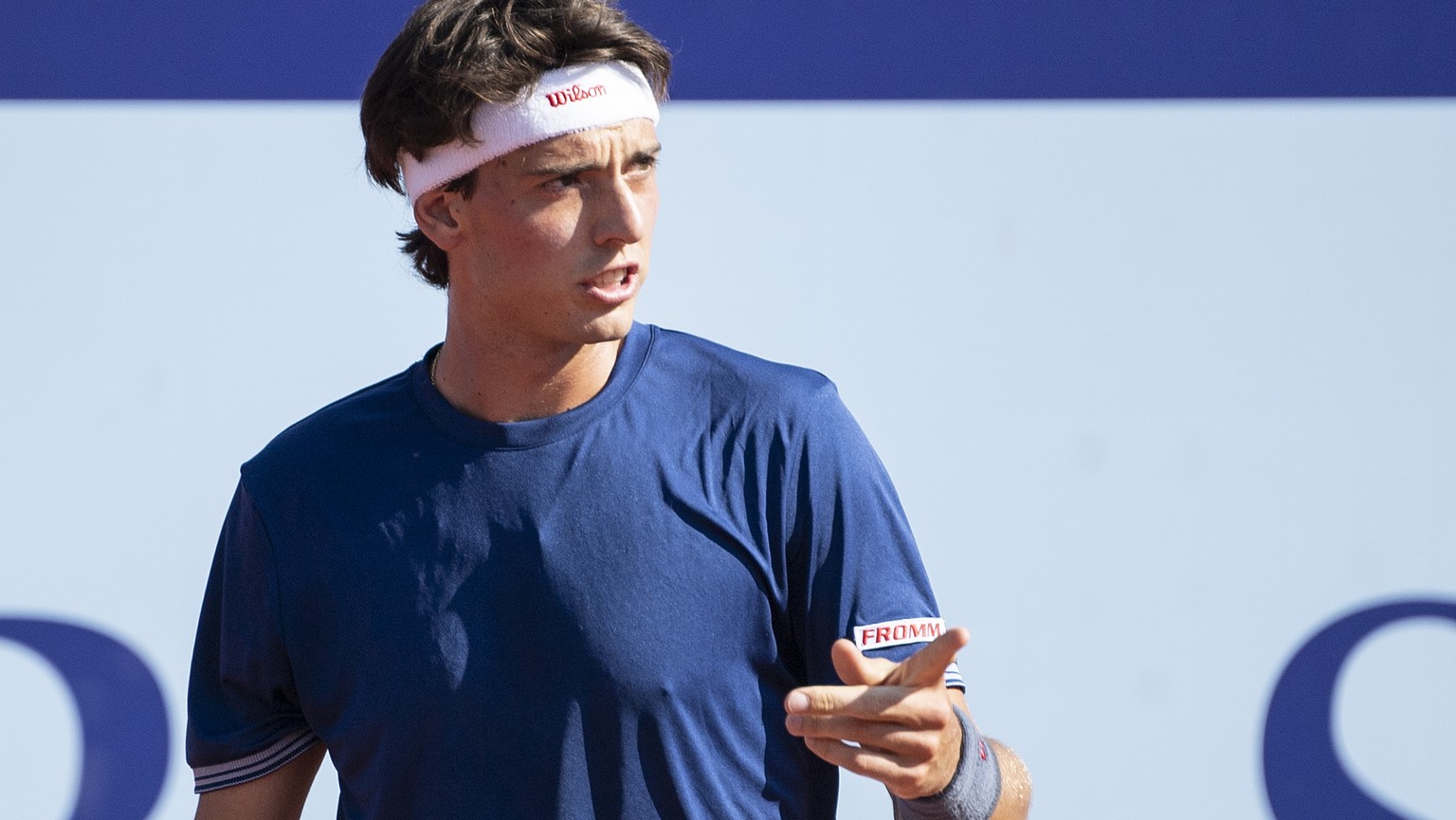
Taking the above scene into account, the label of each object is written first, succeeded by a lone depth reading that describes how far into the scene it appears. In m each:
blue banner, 8.49
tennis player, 7.88
